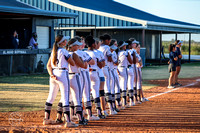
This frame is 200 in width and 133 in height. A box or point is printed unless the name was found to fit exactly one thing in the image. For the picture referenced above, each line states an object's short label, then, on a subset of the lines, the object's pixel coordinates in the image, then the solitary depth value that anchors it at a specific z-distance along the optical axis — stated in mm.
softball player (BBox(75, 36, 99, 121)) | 13198
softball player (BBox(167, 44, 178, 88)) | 25459
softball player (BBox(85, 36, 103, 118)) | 14061
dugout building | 47918
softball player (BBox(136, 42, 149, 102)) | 18736
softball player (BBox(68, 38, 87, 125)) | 12638
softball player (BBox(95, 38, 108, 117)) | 14259
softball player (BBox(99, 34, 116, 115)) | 15283
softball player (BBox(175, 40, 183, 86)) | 26297
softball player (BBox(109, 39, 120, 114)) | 15751
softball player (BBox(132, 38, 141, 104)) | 18280
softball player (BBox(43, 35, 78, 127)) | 12217
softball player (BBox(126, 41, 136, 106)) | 17540
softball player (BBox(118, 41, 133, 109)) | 16886
